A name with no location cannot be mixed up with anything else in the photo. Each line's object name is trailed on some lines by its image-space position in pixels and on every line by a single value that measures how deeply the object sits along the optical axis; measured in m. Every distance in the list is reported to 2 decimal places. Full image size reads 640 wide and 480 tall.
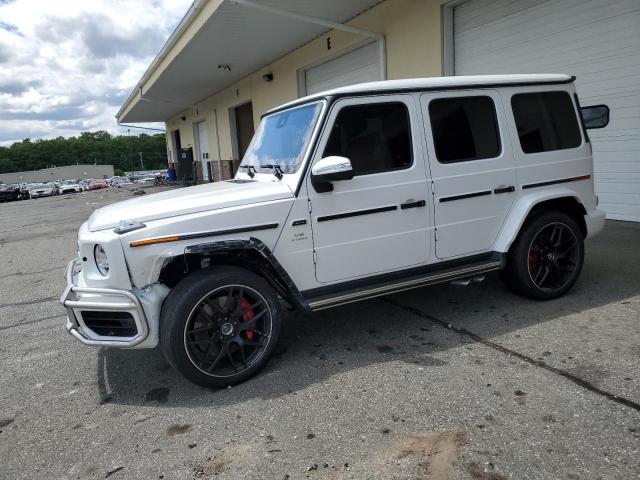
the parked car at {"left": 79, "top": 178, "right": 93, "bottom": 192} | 48.93
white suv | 3.08
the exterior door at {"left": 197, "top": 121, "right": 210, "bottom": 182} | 26.80
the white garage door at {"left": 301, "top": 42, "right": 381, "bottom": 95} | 11.51
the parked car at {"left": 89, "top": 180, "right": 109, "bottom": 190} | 50.93
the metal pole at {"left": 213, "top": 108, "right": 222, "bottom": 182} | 23.35
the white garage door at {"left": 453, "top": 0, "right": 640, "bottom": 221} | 6.97
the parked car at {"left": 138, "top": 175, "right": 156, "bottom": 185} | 54.69
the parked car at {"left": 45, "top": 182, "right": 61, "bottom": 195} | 44.44
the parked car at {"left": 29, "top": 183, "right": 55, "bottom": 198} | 42.28
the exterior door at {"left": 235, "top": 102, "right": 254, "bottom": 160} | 20.58
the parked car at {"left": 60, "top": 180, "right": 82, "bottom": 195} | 46.50
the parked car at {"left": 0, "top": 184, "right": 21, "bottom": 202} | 36.34
